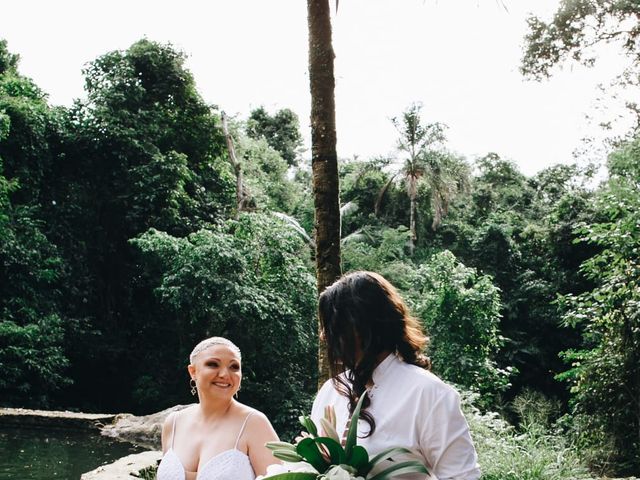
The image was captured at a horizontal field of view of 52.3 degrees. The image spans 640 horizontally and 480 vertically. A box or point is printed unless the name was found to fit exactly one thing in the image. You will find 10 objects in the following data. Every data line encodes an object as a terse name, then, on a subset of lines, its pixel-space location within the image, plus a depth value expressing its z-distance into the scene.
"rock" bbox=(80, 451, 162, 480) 6.96
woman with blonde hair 2.77
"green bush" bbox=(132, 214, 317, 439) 12.20
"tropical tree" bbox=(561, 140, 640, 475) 7.81
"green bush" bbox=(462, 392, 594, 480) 5.67
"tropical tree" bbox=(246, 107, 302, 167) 27.53
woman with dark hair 1.48
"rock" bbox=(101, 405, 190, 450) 10.77
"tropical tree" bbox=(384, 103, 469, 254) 22.16
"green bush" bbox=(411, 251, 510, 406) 12.69
